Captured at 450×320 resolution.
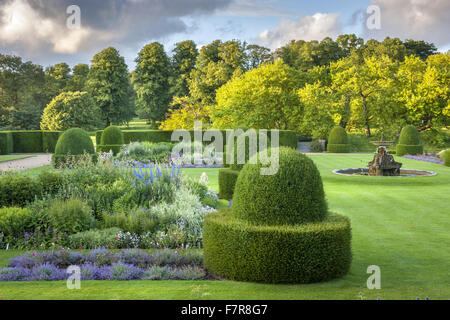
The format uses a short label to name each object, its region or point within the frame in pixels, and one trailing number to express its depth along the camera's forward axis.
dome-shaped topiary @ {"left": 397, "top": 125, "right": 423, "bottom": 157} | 25.09
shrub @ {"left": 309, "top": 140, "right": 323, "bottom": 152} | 31.36
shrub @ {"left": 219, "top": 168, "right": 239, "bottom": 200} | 10.41
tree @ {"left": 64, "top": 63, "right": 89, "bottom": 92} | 47.22
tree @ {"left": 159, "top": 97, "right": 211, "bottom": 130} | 37.78
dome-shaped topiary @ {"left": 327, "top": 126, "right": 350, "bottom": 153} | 29.70
